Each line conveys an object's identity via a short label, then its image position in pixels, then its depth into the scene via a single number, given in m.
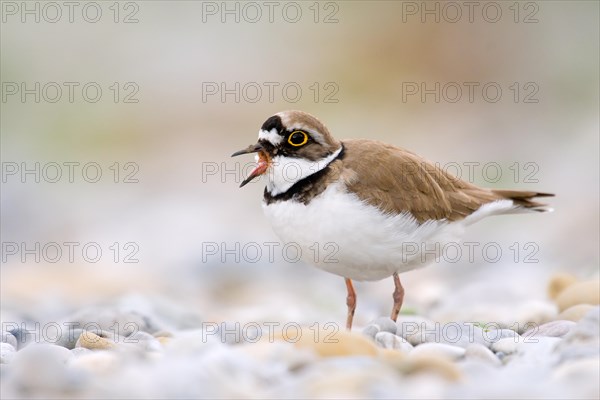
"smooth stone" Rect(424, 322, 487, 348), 10.37
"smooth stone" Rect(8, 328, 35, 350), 11.52
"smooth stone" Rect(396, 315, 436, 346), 10.65
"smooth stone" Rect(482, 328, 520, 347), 10.41
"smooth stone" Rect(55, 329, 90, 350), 10.97
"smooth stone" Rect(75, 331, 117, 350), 10.21
